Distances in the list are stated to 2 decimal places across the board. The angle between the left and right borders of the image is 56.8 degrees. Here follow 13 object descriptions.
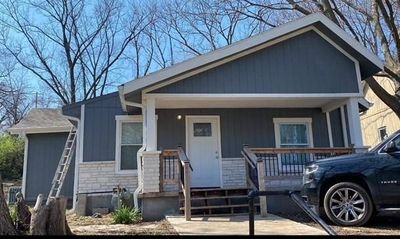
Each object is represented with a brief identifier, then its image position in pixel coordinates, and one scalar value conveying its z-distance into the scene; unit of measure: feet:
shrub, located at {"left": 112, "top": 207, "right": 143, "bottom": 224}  27.73
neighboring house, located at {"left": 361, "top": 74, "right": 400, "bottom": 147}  63.82
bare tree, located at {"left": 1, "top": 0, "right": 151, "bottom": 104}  82.74
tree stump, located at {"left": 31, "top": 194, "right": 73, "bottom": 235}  17.10
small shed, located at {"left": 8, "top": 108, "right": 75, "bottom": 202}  46.37
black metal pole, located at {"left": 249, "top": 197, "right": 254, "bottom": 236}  11.95
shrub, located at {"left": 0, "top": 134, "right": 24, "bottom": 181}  66.39
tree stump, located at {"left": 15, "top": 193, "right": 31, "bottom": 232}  20.81
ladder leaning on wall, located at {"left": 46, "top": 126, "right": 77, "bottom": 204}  41.32
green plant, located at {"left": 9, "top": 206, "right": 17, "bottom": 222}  21.57
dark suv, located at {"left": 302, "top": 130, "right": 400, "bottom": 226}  21.97
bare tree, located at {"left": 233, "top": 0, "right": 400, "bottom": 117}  44.32
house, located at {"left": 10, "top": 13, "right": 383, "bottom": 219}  31.55
